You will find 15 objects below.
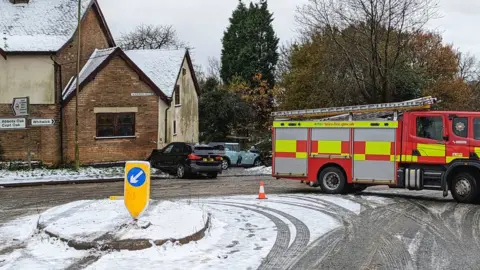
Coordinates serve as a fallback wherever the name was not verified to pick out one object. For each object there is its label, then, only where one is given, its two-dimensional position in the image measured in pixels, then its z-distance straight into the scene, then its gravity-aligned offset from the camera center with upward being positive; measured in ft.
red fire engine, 47.21 -1.18
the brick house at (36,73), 87.20 +9.71
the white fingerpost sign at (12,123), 80.02 +1.39
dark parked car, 79.56 -3.83
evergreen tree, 188.96 +31.61
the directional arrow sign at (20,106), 79.05 +3.85
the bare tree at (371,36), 86.12 +16.40
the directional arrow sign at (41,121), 79.87 +1.70
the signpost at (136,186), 28.58 -2.76
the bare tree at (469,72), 224.12 +27.09
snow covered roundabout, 24.34 -5.55
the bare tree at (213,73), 259.02 +29.47
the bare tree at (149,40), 213.87 +37.06
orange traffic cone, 46.67 -5.03
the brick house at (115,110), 89.17 +3.87
